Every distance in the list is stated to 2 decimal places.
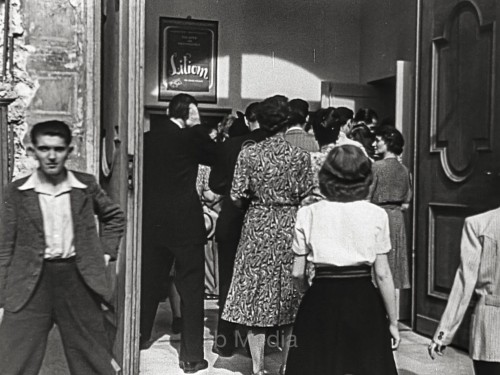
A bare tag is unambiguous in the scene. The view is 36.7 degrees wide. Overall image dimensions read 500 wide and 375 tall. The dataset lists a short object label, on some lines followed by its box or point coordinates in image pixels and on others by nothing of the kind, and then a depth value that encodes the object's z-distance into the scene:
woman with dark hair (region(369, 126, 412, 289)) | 5.52
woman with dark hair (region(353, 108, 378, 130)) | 6.76
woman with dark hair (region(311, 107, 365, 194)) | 4.89
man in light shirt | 3.36
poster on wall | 8.49
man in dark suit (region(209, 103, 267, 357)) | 4.76
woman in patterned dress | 4.27
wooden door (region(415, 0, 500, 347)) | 5.12
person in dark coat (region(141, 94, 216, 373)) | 4.70
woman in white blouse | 3.26
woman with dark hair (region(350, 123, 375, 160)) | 5.97
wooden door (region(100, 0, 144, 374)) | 4.01
